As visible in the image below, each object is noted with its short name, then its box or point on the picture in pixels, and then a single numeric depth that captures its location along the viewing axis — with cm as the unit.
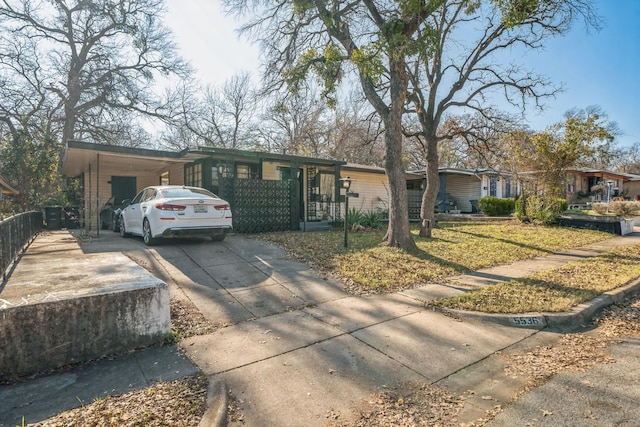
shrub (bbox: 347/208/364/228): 1206
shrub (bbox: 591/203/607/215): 1640
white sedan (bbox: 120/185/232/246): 704
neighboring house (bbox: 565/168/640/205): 2642
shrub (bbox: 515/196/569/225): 1378
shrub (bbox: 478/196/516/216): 1817
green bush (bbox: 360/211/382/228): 1262
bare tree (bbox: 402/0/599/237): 1088
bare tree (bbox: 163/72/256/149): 2552
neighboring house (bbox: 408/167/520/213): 2122
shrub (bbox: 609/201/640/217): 1443
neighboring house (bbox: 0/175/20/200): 1203
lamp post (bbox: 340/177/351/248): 813
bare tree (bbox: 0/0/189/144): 1727
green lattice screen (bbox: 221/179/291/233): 976
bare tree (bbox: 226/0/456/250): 675
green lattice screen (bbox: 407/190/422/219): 1805
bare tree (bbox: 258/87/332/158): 2673
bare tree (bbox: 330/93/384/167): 2616
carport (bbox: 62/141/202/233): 919
